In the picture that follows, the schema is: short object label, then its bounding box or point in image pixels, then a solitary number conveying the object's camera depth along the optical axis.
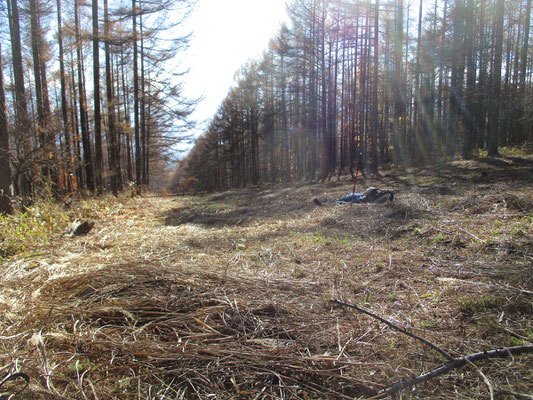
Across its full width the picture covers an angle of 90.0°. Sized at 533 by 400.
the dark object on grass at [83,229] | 4.30
